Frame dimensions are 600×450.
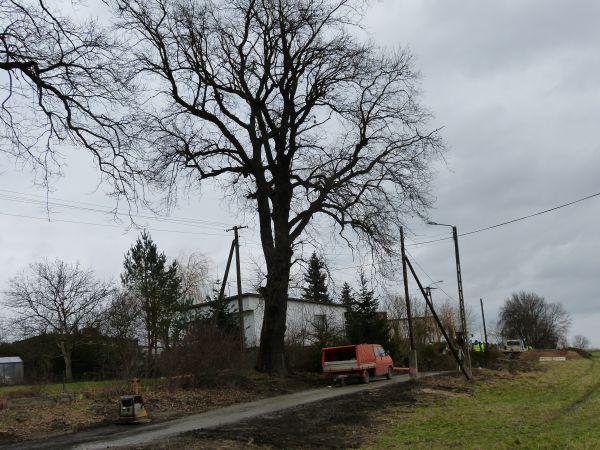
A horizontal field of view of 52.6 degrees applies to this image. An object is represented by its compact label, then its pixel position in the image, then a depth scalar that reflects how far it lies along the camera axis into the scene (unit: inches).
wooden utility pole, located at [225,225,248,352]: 1414.9
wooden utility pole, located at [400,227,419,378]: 1266.0
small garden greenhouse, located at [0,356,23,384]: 1921.4
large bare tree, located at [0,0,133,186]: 428.1
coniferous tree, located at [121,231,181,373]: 1503.4
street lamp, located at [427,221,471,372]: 1269.7
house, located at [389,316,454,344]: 2328.6
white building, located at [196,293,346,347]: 1933.7
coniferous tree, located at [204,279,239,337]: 1200.6
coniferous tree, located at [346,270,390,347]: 1684.3
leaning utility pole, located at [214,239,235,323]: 1225.9
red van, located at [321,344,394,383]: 1205.1
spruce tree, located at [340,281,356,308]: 1793.8
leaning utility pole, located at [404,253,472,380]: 1197.7
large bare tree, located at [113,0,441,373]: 1122.7
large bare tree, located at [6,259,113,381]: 1769.2
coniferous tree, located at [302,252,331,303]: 1137.4
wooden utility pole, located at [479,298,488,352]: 3540.8
